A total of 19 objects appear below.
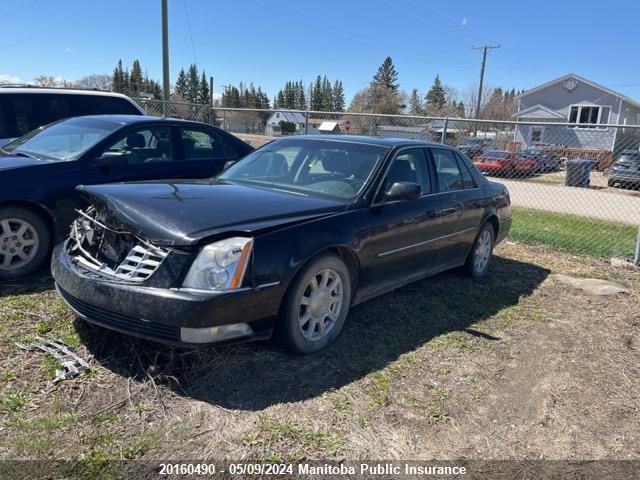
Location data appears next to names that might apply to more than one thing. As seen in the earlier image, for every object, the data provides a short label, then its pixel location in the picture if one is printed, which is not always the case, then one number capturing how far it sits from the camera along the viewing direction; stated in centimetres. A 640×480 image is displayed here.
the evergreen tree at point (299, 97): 11370
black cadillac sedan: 307
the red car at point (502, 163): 2066
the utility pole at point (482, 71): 5526
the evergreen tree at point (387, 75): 10522
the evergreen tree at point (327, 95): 10412
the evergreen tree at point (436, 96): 10650
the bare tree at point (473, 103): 7137
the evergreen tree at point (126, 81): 7558
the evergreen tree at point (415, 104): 9675
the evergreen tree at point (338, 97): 11109
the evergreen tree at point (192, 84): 9355
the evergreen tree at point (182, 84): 9522
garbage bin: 2116
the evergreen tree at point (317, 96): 10639
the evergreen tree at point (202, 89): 9023
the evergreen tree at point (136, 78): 7575
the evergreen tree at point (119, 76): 8286
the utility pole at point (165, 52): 1792
